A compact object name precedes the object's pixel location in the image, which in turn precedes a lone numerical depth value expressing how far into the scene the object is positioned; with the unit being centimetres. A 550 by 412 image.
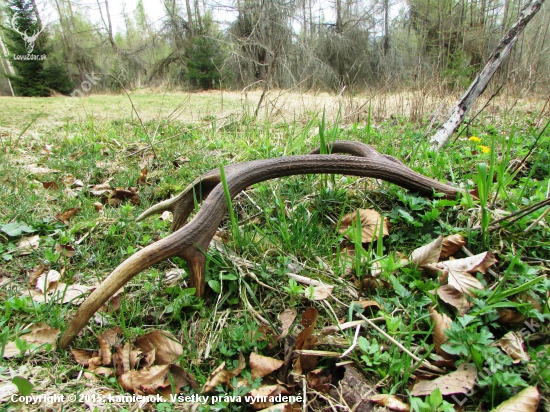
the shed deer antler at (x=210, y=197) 59
